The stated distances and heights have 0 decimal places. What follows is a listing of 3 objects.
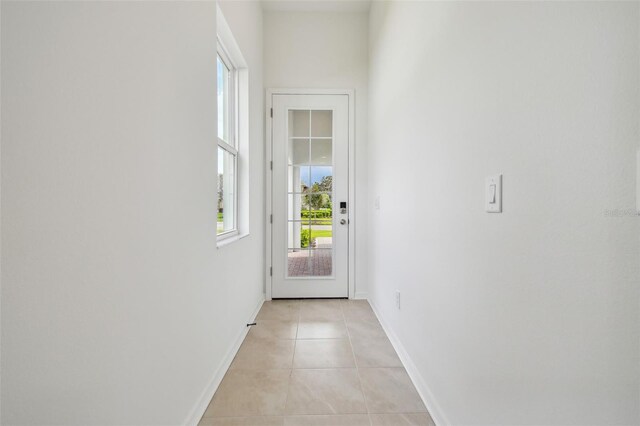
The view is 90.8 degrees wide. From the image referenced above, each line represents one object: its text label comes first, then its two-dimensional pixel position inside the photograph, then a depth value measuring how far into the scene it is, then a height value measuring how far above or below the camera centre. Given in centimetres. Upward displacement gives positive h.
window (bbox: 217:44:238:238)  224 +44
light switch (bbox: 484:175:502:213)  96 +5
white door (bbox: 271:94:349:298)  329 +17
